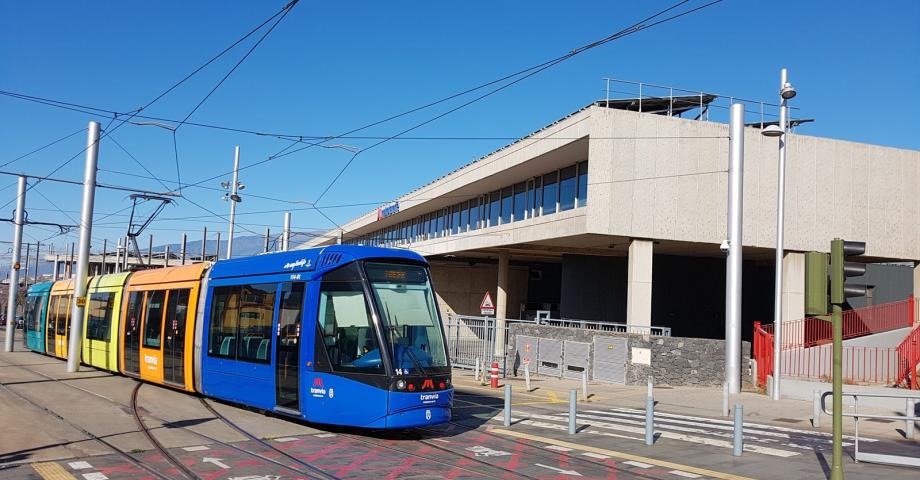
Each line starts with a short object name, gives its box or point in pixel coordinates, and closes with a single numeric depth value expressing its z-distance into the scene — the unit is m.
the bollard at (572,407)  12.88
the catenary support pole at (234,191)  34.28
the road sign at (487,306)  25.00
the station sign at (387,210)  47.22
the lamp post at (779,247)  19.80
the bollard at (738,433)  11.11
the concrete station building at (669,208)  25.47
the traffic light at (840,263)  8.41
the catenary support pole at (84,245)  21.06
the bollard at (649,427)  12.05
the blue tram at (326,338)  11.34
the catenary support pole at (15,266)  31.45
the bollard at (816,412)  15.21
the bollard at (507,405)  13.69
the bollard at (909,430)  13.95
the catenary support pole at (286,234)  41.82
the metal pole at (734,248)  21.09
